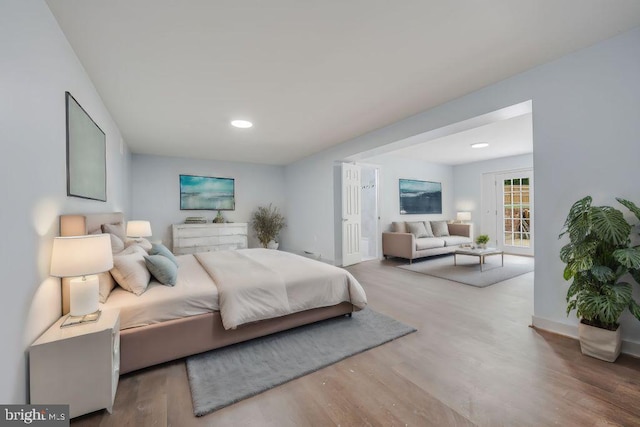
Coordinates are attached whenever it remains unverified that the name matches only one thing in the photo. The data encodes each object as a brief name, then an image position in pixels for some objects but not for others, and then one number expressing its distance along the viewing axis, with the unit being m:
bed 1.85
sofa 5.60
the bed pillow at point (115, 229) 2.56
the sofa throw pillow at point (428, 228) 6.44
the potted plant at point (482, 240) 5.14
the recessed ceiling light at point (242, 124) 3.66
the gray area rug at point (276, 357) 1.69
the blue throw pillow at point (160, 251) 2.65
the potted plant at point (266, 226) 6.61
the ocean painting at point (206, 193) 5.96
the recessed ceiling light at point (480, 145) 5.25
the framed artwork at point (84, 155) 1.91
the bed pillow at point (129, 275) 2.01
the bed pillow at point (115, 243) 2.42
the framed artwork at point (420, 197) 6.81
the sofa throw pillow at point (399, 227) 6.20
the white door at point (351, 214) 5.30
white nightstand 1.35
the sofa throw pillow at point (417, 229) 6.13
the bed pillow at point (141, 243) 3.03
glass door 6.43
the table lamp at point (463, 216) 7.03
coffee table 4.91
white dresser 5.65
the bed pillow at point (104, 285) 1.85
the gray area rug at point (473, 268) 4.28
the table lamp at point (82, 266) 1.44
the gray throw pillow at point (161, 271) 2.21
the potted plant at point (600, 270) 1.82
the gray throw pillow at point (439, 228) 6.66
